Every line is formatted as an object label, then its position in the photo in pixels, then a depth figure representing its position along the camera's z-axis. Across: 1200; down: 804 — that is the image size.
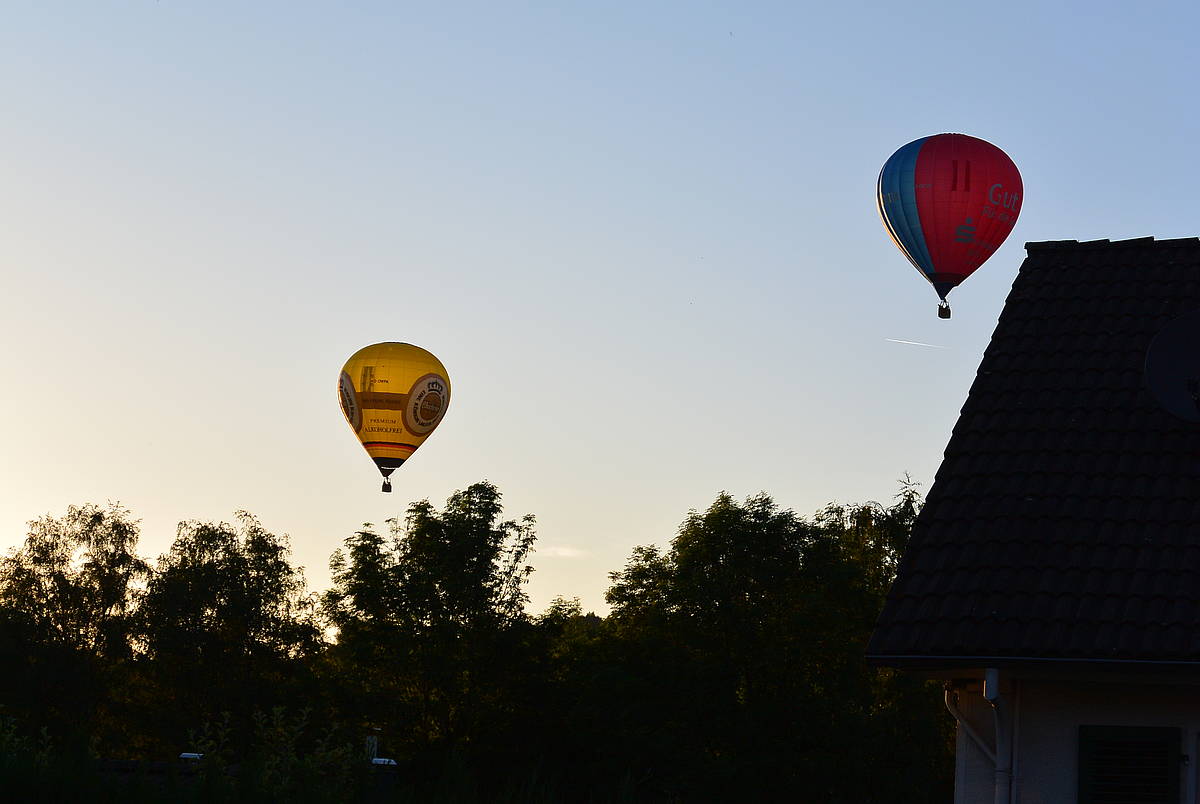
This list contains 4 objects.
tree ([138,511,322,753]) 59.66
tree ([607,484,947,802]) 44.56
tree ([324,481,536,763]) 49.66
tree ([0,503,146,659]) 62.94
